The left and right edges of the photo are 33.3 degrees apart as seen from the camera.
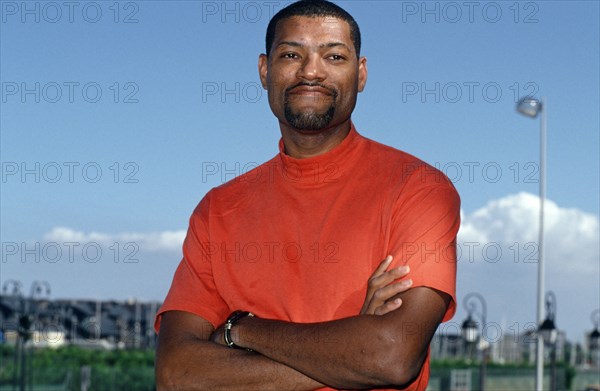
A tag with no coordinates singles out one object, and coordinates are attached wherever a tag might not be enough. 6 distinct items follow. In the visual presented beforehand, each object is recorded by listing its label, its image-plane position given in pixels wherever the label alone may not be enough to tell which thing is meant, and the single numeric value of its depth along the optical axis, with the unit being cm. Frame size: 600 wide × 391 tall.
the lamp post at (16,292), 2011
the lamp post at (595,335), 2122
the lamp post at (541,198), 2108
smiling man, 282
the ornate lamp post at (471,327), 1931
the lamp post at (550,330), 1808
